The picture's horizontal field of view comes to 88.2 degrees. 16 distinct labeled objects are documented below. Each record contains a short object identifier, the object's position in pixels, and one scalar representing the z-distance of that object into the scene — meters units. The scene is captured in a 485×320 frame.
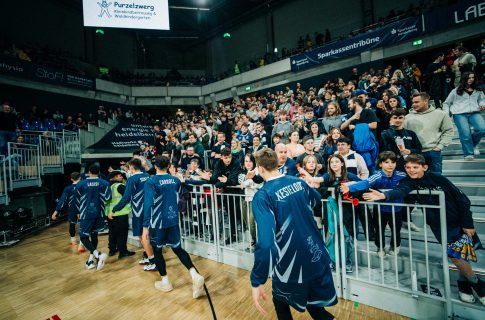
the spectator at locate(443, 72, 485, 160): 4.33
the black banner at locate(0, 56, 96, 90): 11.99
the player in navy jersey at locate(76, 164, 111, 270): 4.48
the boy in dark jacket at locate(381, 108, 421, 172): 3.60
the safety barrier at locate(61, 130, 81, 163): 9.41
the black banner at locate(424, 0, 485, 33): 9.09
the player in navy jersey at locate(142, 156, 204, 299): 3.32
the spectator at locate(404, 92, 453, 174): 3.58
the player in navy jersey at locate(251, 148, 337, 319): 1.77
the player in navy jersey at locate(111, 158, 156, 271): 4.03
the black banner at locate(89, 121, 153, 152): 11.45
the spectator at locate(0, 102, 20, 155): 6.99
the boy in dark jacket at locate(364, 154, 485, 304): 2.32
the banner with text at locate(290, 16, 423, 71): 10.72
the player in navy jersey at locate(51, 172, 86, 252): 5.47
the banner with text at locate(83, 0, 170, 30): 10.69
